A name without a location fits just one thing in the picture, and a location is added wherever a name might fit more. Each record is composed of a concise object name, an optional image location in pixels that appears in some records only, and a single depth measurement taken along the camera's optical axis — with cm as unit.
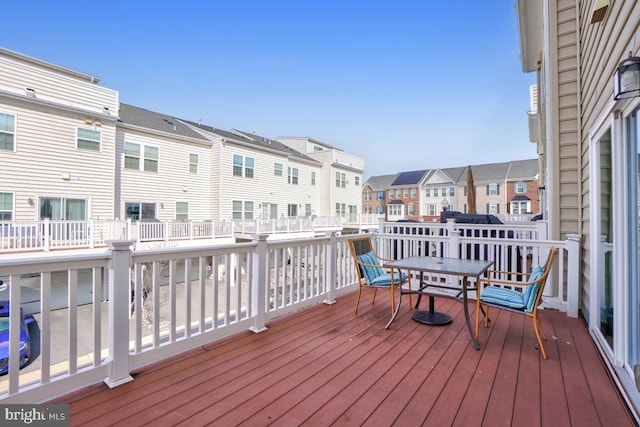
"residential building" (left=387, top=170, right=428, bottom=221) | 3538
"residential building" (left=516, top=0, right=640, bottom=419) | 206
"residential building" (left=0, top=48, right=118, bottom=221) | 918
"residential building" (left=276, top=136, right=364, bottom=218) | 2123
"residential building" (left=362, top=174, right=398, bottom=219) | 3866
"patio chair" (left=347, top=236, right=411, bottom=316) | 386
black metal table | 301
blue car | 435
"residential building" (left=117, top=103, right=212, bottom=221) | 1188
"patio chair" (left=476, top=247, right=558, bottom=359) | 270
